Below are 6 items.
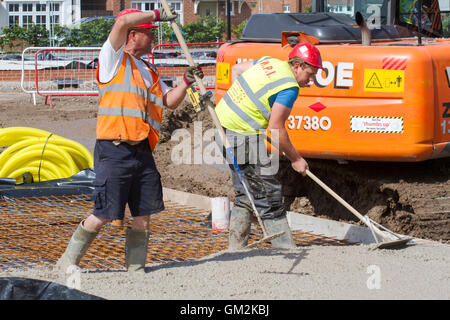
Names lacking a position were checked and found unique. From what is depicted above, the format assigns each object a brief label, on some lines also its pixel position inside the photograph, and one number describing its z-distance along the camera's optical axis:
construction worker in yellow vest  10.50
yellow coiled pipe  17.23
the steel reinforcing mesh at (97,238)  11.91
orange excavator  13.14
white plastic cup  13.95
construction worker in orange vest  9.50
